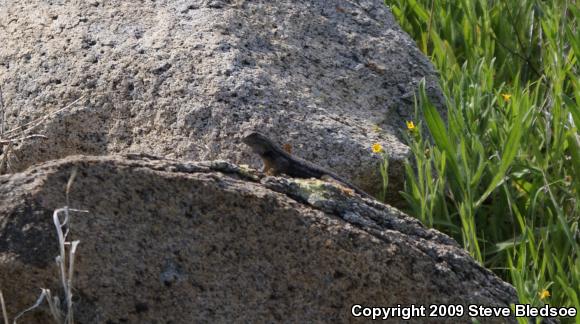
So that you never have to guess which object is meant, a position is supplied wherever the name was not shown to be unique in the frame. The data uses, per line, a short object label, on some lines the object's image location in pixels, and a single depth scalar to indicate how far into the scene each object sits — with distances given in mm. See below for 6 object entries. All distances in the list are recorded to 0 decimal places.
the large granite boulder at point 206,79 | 7480
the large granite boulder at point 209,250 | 4898
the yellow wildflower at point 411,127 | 7860
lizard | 6695
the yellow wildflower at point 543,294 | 6232
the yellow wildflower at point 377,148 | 7516
